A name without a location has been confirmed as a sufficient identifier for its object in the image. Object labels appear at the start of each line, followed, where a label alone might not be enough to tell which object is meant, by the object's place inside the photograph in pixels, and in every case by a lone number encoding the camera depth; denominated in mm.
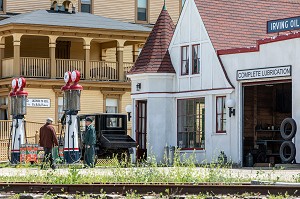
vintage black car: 37469
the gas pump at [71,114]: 35031
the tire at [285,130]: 33812
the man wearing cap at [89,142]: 32781
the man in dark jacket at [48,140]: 32156
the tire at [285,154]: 33750
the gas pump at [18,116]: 38562
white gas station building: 36281
